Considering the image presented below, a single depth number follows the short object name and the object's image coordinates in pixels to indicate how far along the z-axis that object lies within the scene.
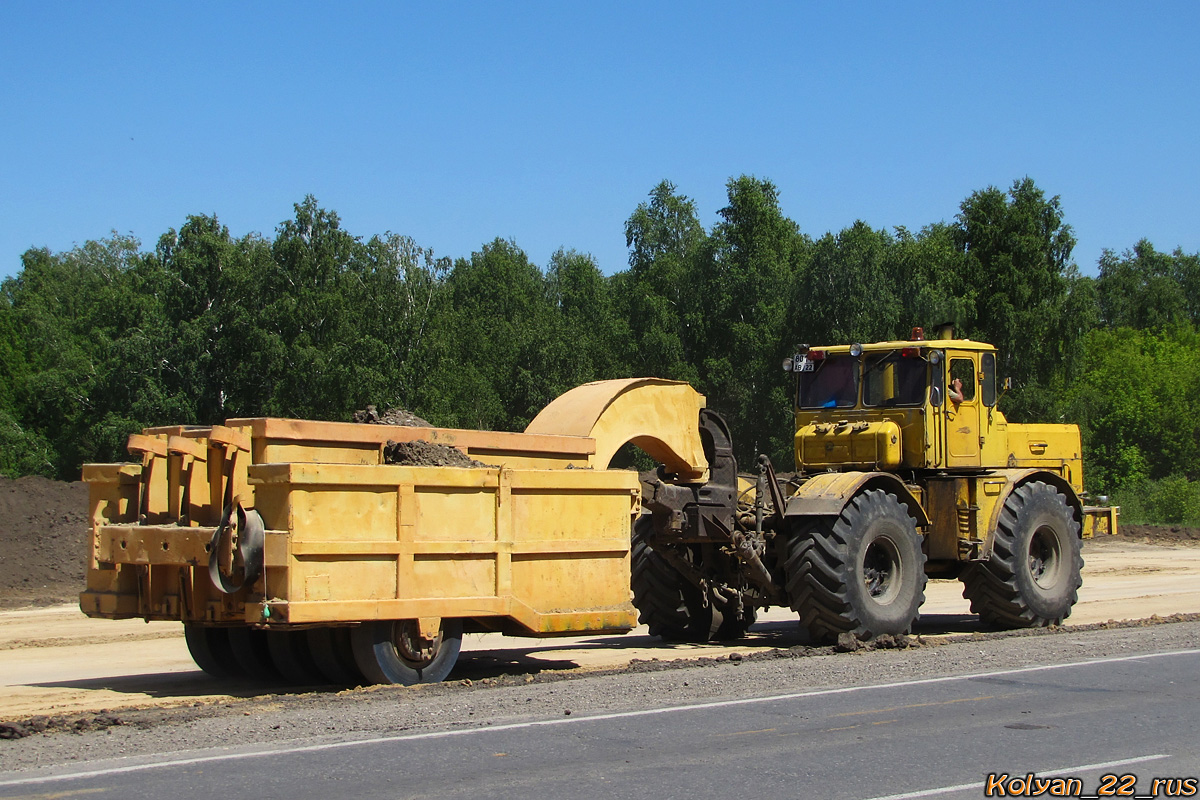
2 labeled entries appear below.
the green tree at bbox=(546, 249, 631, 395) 50.79
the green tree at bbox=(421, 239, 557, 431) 43.62
